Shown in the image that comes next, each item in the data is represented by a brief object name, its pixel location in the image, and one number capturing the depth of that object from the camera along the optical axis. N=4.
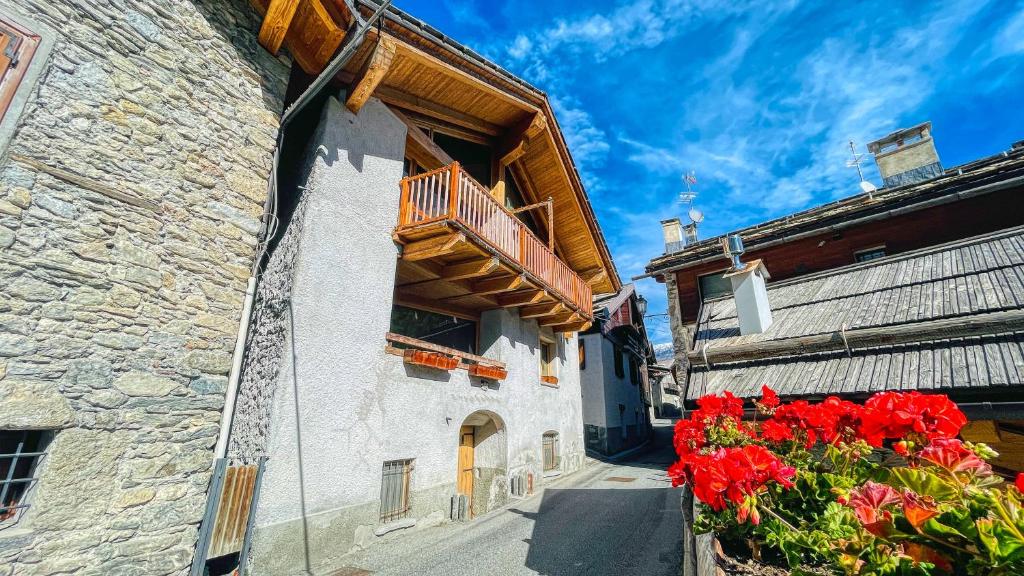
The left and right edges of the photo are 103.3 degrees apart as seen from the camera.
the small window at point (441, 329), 10.27
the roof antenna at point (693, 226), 19.84
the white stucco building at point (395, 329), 5.32
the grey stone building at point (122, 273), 3.57
